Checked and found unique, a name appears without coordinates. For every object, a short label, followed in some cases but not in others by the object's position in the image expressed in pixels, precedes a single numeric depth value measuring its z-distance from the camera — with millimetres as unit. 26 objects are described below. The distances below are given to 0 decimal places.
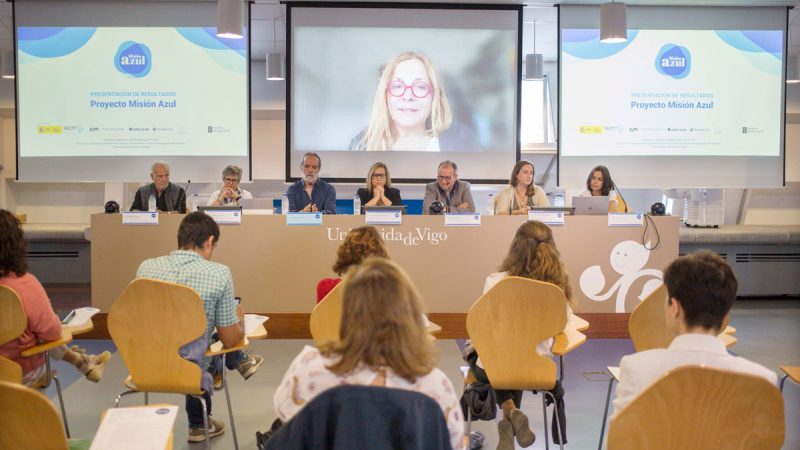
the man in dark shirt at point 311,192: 6082
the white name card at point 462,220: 5449
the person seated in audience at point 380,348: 1558
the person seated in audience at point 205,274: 3043
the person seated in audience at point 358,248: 3246
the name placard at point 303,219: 5418
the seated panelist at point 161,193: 6152
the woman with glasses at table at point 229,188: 6137
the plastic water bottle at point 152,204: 5735
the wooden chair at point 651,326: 2910
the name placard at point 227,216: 5383
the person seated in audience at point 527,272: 3084
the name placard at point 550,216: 5438
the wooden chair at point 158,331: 2803
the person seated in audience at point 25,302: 2992
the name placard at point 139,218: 5379
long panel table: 5410
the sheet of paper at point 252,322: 3182
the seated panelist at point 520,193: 5832
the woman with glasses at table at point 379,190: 6020
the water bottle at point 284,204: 5624
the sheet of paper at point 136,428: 1688
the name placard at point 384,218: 5418
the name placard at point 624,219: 5484
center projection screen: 7102
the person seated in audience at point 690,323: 1845
